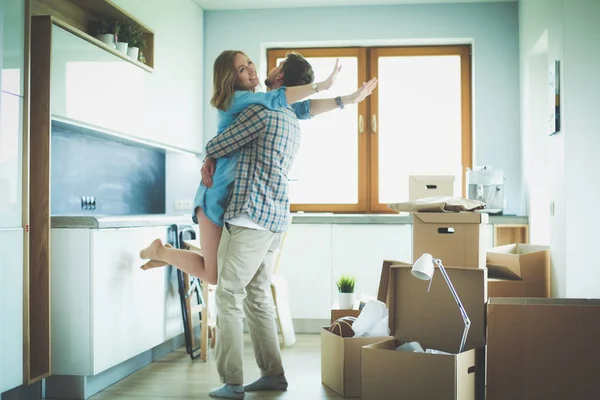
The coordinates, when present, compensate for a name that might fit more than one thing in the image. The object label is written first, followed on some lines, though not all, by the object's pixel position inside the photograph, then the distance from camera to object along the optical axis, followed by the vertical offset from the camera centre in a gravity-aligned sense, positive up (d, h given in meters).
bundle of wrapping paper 2.78 -0.01
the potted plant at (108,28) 3.53 +0.97
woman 2.68 +0.41
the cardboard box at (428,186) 4.32 +0.11
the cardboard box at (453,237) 2.72 -0.15
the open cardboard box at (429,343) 2.30 -0.56
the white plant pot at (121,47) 3.55 +0.86
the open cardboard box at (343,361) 2.86 -0.72
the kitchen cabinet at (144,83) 2.98 +0.67
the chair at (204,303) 3.61 -0.58
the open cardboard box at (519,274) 3.21 -0.37
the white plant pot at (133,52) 3.66 +0.86
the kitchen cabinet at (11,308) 2.44 -0.41
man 2.67 -0.01
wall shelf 3.11 +1.01
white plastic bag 2.96 -0.54
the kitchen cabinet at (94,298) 2.76 -0.43
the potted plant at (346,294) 3.45 -0.49
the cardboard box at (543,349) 2.27 -0.53
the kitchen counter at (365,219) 4.39 -0.12
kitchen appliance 4.43 +0.10
